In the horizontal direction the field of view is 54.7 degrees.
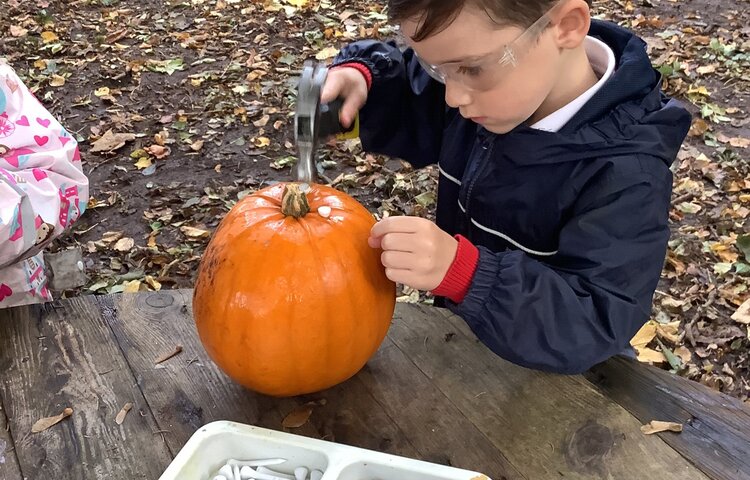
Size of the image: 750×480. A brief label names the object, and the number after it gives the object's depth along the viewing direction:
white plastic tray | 1.17
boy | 1.32
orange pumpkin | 1.31
